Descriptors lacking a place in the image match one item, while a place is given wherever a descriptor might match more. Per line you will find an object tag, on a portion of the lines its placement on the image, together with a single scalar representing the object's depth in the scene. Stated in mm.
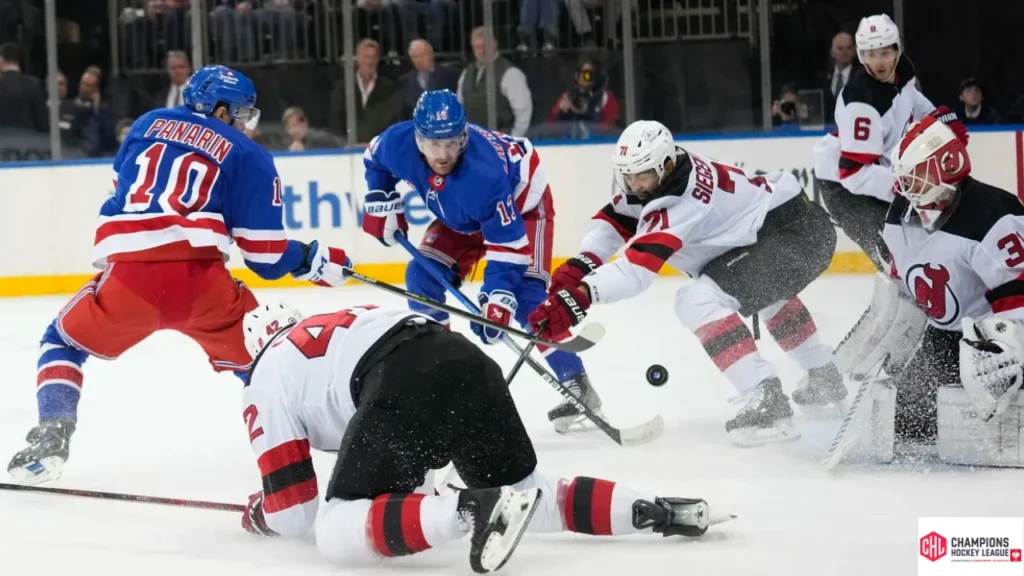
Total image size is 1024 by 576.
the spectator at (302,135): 16625
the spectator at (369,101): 16656
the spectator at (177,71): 16859
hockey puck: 8602
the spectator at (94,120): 16766
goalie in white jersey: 6801
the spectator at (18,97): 16875
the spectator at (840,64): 16062
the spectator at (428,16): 16828
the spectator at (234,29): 16884
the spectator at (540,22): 16453
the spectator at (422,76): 16703
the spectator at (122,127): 16922
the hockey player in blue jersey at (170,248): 7355
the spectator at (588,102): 16312
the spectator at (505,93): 16531
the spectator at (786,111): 16016
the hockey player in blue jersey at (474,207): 8305
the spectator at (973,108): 15527
